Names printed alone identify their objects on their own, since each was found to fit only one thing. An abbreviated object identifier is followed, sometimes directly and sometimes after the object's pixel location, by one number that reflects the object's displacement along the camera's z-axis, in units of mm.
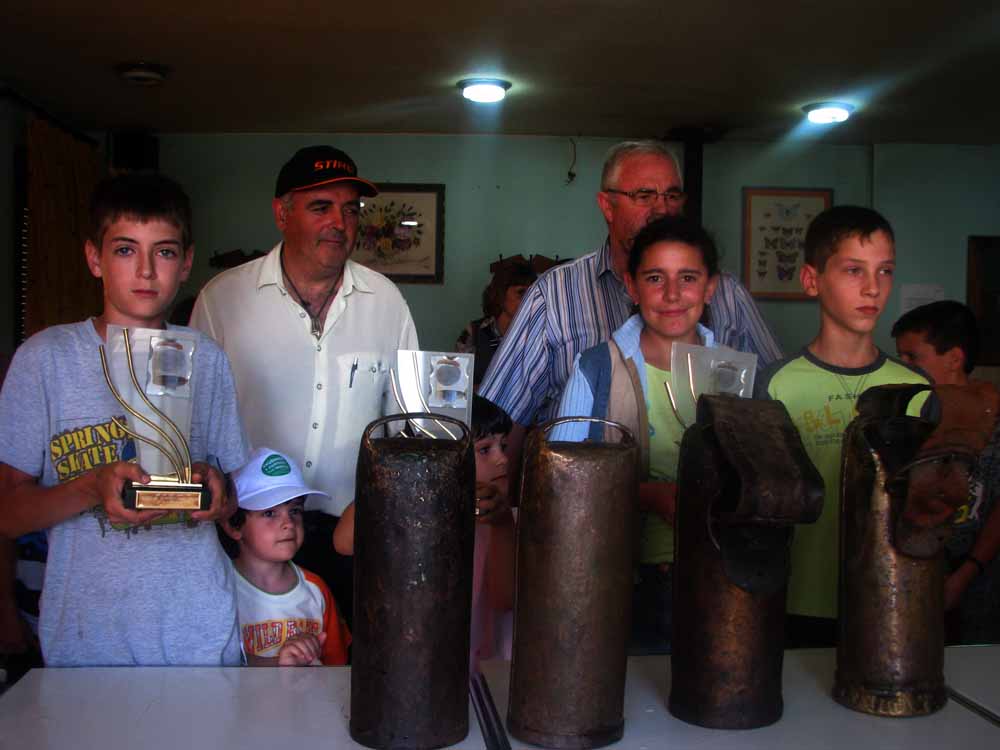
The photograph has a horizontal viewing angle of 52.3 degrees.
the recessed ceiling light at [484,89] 4961
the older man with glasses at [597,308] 2377
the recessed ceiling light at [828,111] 5461
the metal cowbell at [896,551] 1281
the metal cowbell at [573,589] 1178
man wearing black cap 2637
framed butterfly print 6445
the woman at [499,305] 4582
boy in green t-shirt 1791
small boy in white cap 2145
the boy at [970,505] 2756
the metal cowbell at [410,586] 1169
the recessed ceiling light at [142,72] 4727
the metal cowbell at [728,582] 1250
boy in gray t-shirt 1682
